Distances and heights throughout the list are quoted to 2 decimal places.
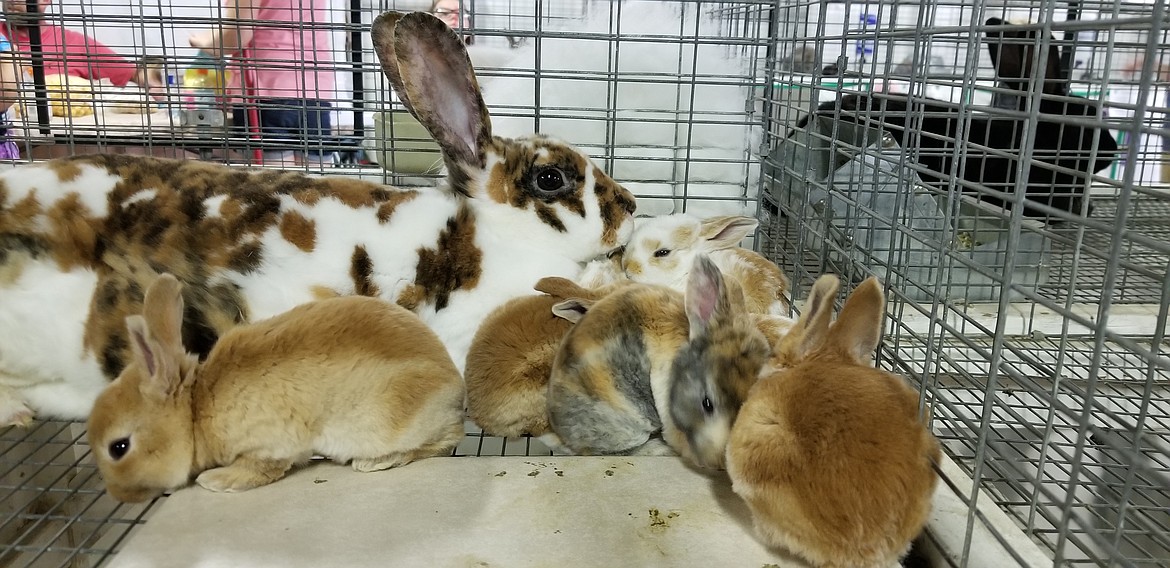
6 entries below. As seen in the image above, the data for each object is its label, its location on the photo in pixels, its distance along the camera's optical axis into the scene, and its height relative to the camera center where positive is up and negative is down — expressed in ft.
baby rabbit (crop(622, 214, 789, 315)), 1.74 -0.34
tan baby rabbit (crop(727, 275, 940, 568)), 0.89 -0.44
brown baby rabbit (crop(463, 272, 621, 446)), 1.30 -0.48
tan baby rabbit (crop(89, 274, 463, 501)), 1.05 -0.46
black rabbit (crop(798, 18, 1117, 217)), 1.91 -0.04
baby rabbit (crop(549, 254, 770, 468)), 1.12 -0.42
